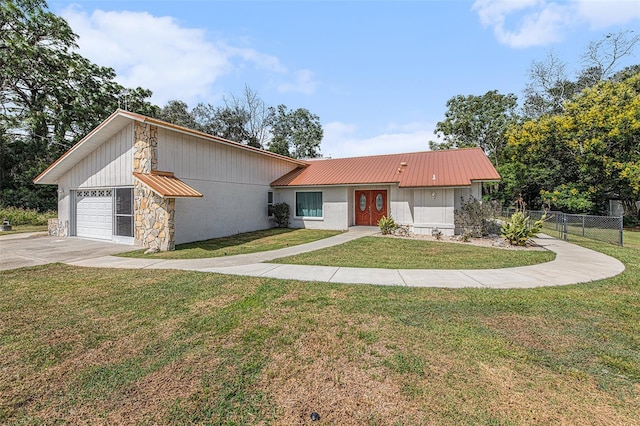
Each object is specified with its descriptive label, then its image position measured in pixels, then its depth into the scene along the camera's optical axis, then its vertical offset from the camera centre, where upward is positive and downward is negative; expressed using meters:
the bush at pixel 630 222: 20.86 -1.12
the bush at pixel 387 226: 14.18 -0.89
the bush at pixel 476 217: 12.80 -0.42
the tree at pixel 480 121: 31.97 +9.86
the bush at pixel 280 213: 17.61 -0.27
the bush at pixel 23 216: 18.58 -0.42
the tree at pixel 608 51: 25.44 +14.12
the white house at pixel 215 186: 11.19 +1.10
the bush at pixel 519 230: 10.91 -0.87
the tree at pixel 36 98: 21.67 +9.18
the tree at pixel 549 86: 28.20 +12.23
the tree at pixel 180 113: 36.84 +12.33
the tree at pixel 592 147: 19.72 +4.44
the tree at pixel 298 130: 41.97 +11.64
